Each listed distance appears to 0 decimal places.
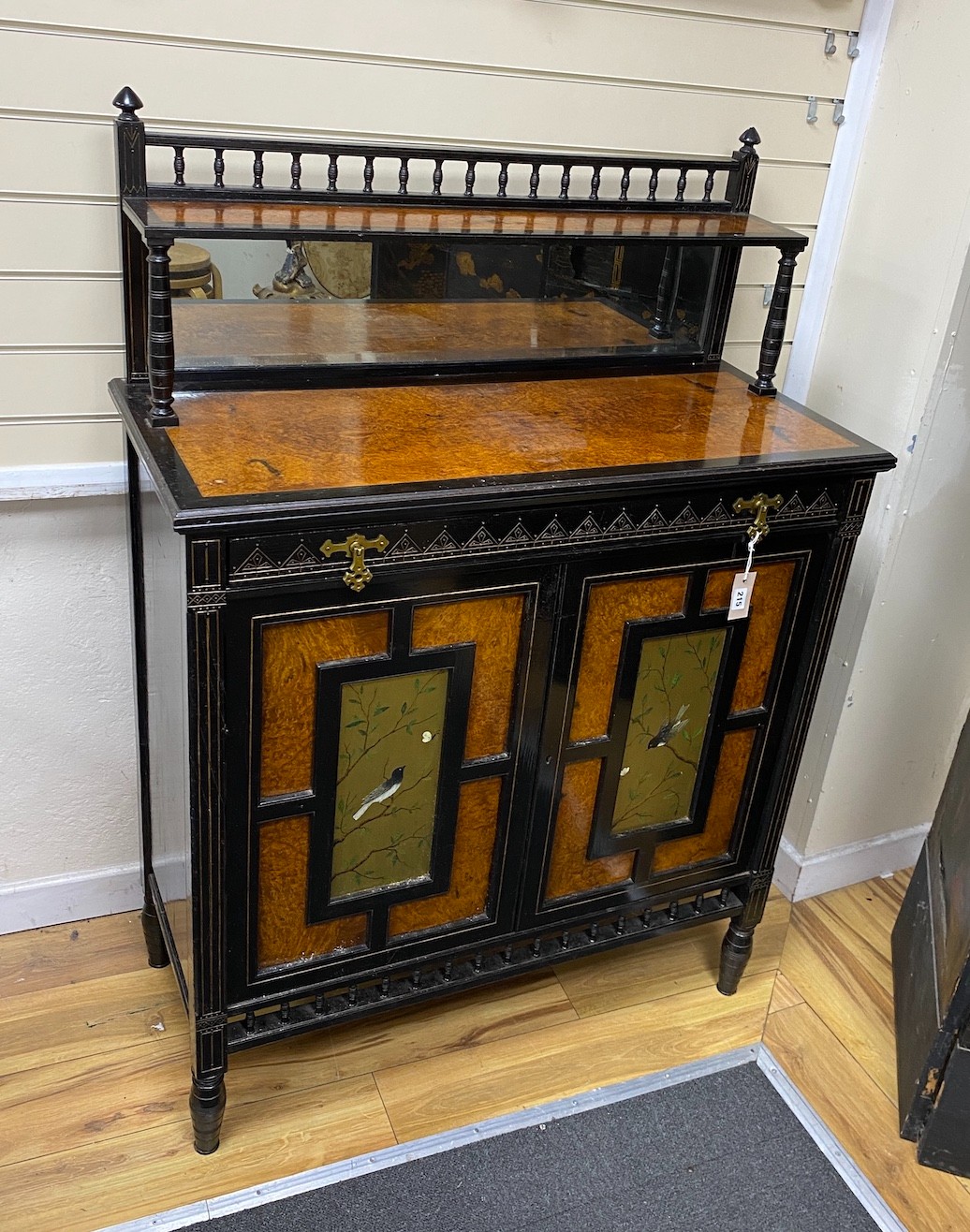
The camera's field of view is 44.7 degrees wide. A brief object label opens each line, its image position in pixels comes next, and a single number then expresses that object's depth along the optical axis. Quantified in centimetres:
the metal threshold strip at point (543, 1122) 187
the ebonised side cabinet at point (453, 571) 160
